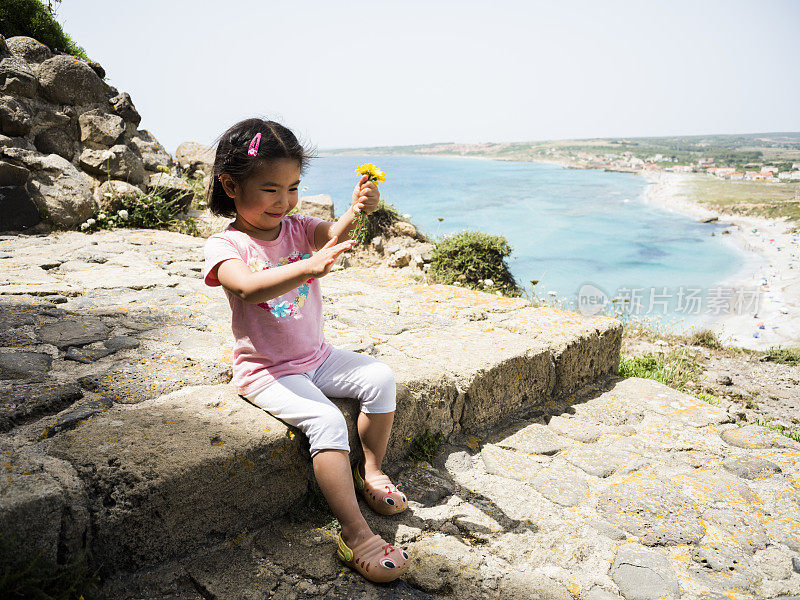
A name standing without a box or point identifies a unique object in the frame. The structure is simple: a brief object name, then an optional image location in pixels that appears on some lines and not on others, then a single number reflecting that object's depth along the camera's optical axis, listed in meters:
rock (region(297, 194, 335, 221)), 7.86
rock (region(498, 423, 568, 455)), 2.73
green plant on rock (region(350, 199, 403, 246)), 7.64
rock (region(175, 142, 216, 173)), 8.49
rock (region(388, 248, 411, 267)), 7.14
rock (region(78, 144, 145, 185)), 6.27
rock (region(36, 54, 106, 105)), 6.15
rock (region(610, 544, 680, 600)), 1.83
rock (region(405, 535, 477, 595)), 1.73
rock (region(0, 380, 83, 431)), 1.75
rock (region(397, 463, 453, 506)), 2.20
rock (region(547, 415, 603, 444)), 2.93
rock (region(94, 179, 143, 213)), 5.97
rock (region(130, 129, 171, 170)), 7.00
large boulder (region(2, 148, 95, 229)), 5.38
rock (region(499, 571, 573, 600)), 1.73
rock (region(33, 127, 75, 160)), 6.02
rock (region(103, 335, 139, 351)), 2.52
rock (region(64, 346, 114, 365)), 2.34
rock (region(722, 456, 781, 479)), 2.72
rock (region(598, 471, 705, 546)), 2.16
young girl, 1.81
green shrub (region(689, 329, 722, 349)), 6.78
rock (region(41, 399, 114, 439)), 1.71
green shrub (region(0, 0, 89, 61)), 6.58
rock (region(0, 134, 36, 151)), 5.37
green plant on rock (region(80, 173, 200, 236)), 5.80
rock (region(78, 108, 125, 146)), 6.39
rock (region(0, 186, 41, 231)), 5.09
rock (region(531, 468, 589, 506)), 2.33
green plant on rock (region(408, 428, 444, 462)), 2.43
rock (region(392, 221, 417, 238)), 7.80
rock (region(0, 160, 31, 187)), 5.10
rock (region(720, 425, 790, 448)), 3.05
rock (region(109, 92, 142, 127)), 6.81
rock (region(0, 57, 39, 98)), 5.74
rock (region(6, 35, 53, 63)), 6.17
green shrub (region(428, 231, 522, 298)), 6.80
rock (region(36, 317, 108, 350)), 2.54
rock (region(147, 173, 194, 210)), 6.49
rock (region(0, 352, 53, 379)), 2.10
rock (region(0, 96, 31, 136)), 5.59
